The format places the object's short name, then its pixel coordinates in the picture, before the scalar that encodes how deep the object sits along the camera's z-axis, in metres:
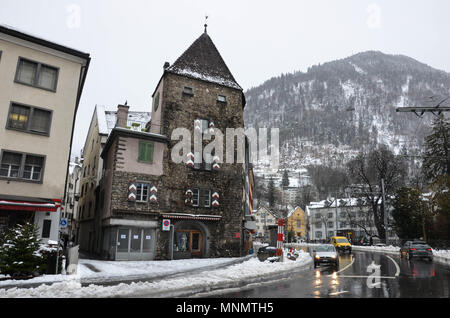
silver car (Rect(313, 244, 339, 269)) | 21.09
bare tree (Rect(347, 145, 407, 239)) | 51.41
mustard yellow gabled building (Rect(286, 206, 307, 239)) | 115.94
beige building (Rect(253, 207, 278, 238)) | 116.94
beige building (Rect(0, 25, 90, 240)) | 19.78
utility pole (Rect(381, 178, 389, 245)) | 44.69
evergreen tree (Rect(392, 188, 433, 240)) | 45.91
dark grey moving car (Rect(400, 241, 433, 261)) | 26.55
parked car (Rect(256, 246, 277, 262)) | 26.37
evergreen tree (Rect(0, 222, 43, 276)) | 14.33
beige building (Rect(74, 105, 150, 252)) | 34.19
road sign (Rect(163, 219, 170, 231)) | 25.22
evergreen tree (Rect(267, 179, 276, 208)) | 138.05
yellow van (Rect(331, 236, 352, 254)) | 40.66
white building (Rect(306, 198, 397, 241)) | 95.12
